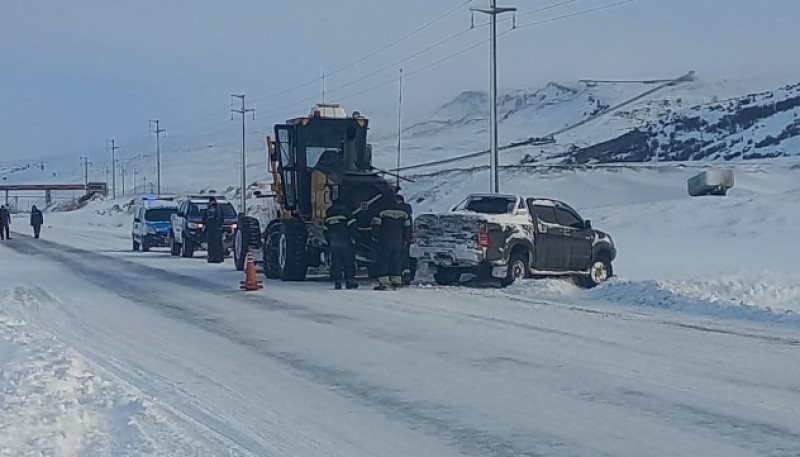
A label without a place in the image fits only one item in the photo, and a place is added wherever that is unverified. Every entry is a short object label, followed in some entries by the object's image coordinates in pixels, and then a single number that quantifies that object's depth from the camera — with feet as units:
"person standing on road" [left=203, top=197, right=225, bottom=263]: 103.86
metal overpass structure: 492.95
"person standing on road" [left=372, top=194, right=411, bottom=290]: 70.85
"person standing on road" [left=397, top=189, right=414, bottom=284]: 72.18
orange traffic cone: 71.51
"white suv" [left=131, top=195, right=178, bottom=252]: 132.87
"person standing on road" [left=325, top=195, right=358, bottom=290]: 71.56
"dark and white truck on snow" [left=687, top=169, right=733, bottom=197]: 152.97
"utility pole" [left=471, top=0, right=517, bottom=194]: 114.11
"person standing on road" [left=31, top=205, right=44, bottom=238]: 174.29
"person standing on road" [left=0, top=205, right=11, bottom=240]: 170.09
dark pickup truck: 70.90
